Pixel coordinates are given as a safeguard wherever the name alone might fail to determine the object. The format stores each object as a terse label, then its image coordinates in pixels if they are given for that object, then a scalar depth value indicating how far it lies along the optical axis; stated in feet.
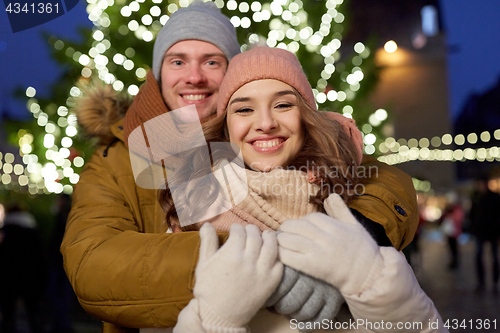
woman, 3.86
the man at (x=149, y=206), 4.03
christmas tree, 8.28
